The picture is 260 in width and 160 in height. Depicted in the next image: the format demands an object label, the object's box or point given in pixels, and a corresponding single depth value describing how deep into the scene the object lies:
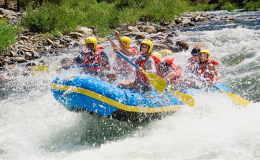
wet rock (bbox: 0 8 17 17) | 19.80
